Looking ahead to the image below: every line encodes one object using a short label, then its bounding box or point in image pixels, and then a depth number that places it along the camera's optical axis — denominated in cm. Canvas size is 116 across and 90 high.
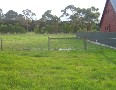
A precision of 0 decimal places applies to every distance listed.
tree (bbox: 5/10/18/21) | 5429
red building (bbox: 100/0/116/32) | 1736
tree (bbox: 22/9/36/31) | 5110
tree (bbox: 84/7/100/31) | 3893
